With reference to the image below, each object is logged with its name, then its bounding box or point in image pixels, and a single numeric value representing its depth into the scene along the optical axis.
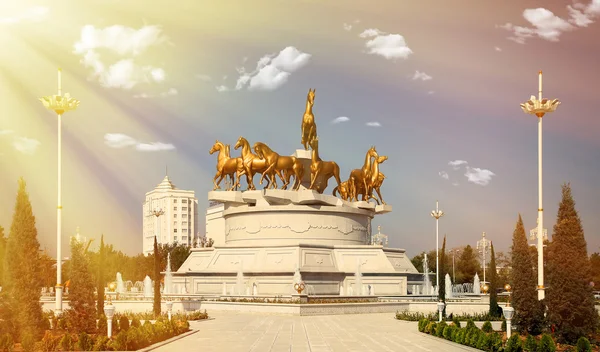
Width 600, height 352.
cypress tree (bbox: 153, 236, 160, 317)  30.12
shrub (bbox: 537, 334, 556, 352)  18.03
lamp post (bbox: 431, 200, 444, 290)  58.59
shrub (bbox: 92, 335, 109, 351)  18.87
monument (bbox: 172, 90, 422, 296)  49.12
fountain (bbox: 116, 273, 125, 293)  60.71
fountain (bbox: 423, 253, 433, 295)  54.86
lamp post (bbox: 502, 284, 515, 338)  20.36
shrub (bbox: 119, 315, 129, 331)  22.92
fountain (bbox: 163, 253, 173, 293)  53.38
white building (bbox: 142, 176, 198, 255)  154.62
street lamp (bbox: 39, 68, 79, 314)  28.02
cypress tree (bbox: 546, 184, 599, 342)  20.98
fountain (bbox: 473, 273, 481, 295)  61.47
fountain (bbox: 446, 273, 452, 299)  51.98
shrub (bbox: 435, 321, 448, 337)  23.06
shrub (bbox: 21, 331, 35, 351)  18.14
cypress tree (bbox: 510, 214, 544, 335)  22.92
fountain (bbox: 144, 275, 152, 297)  50.34
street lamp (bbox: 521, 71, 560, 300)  27.22
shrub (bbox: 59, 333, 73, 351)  18.94
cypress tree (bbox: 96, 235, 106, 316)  26.59
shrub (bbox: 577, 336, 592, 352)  17.39
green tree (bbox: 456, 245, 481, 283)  84.19
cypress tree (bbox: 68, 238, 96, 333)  21.88
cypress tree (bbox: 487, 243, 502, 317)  32.38
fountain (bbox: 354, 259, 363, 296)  49.19
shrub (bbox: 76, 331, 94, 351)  18.92
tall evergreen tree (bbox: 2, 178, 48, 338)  20.59
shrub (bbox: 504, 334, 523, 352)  18.06
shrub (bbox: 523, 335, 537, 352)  18.29
